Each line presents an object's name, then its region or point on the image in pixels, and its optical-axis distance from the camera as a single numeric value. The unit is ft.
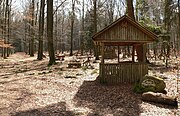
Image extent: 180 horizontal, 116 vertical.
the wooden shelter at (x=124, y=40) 37.47
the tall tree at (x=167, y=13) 71.92
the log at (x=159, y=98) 26.08
